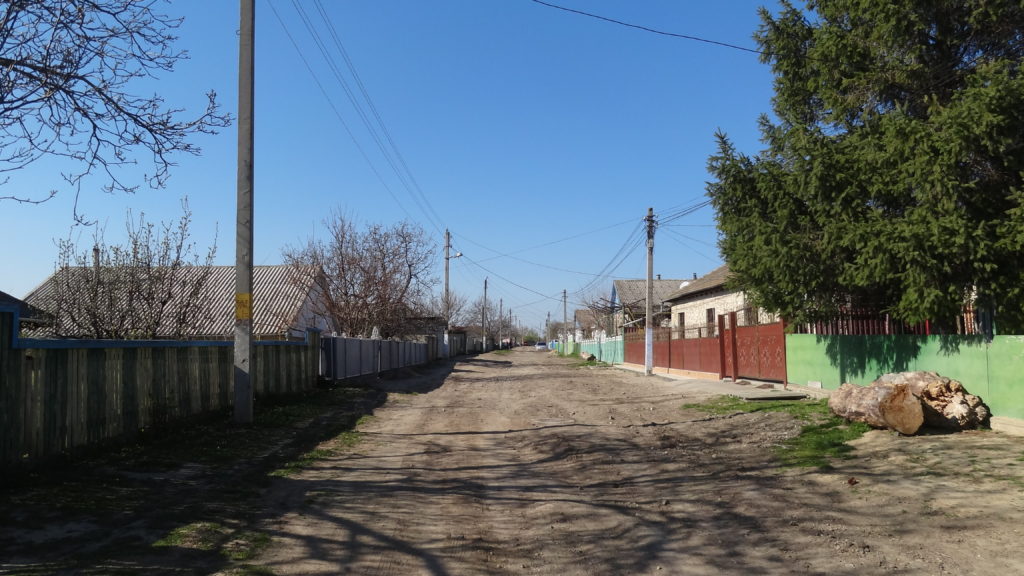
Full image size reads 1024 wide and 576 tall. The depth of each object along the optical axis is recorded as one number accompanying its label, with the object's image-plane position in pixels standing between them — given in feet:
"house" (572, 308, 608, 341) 233.33
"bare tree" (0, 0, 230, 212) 21.49
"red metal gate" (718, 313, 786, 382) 54.65
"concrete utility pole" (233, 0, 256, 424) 35.65
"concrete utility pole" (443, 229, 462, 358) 164.11
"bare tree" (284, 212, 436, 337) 105.40
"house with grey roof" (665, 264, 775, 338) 79.92
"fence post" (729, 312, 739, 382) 65.10
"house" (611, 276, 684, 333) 170.19
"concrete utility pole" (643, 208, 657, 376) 93.50
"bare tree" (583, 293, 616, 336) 200.94
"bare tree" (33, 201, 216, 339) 48.42
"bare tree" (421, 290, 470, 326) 232.12
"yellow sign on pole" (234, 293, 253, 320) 35.86
